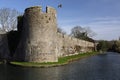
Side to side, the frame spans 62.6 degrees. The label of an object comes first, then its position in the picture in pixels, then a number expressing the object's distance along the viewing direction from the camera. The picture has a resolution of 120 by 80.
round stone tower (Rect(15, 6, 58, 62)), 11.44
